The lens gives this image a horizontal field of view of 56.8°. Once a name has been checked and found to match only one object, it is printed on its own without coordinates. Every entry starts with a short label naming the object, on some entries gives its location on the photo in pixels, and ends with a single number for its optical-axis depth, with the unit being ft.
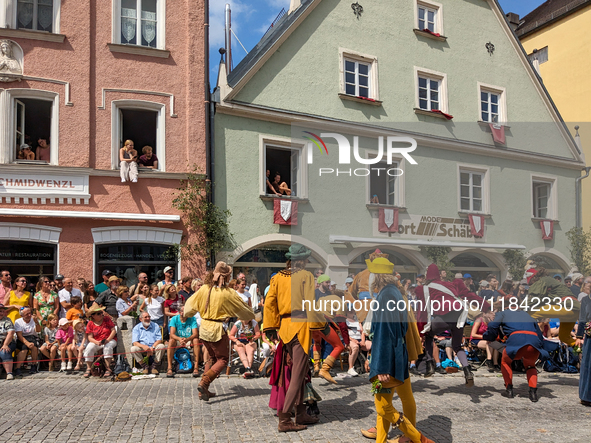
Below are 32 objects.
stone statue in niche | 42.37
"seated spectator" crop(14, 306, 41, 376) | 33.27
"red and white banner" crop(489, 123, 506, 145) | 52.90
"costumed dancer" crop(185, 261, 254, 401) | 24.95
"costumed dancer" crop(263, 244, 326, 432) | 20.26
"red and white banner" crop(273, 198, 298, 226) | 48.39
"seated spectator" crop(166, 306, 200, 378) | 32.81
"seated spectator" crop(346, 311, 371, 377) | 33.92
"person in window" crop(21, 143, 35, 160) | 43.35
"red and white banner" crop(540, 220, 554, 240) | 46.11
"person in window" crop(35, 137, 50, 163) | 43.78
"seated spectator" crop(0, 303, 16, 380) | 31.94
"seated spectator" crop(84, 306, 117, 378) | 32.27
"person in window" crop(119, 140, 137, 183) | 44.01
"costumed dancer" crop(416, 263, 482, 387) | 27.73
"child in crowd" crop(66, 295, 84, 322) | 35.47
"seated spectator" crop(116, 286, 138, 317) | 35.47
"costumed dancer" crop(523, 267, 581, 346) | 27.35
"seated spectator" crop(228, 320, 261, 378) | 32.94
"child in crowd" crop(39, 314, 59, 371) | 33.91
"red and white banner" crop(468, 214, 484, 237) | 43.29
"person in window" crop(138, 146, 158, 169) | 45.49
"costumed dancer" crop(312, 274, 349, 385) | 28.09
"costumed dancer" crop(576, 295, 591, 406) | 25.22
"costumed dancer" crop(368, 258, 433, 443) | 17.24
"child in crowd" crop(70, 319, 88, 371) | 33.30
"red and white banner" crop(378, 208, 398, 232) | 46.34
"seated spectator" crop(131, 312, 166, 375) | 32.63
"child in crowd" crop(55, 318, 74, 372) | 33.37
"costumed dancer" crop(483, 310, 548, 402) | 25.69
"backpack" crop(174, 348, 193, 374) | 33.06
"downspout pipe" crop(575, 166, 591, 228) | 48.80
